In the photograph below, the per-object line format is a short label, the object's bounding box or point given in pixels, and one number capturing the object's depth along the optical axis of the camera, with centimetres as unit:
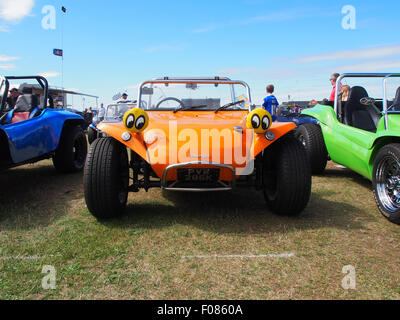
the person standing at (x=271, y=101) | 739
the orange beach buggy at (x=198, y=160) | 284
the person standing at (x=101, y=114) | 1160
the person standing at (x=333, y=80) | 648
